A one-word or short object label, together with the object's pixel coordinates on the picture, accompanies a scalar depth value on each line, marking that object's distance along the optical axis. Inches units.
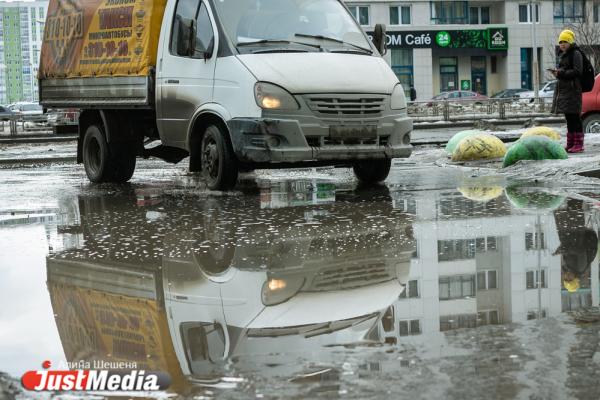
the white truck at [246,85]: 422.9
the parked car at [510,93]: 2484.6
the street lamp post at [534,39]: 2336.4
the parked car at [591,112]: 770.2
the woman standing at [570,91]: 582.9
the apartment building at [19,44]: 7588.6
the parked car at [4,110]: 2361.6
